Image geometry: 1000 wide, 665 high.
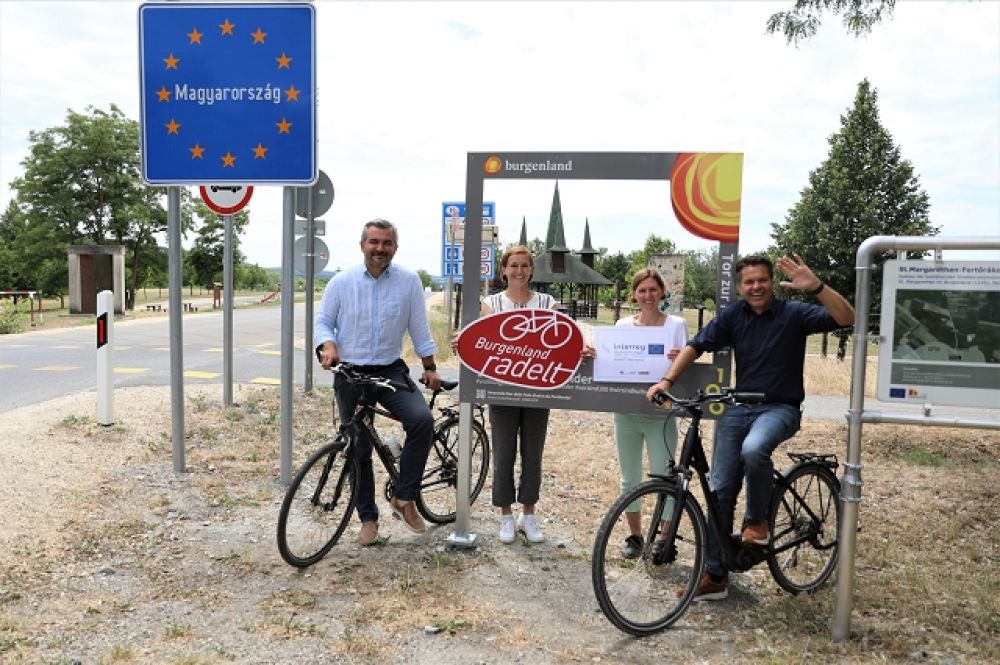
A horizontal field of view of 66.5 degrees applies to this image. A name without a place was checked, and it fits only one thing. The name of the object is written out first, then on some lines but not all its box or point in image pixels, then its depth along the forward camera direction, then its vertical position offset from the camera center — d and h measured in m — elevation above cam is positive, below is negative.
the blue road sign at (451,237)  16.06 +0.95
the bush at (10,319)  18.77 -1.24
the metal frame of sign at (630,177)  4.08 +0.43
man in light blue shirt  4.33 -0.33
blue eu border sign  5.43 +1.31
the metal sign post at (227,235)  7.64 +0.47
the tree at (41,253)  32.97 +0.76
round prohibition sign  7.62 +0.76
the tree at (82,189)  32.78 +3.63
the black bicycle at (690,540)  3.52 -1.26
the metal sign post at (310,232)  9.09 +0.56
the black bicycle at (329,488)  4.06 -1.16
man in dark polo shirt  3.63 -0.46
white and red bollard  6.76 -0.80
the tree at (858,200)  28.67 +3.41
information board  3.22 -0.18
